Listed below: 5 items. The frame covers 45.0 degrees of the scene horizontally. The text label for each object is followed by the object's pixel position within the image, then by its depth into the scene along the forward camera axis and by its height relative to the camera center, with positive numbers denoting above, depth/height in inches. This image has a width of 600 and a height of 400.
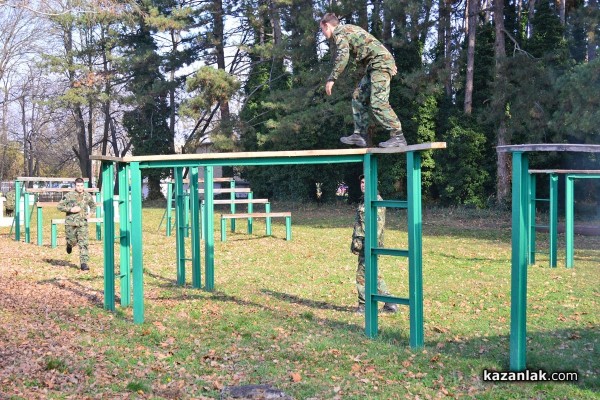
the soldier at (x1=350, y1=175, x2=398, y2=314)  332.5 -28.2
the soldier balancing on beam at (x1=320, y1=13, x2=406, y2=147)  309.3 +50.8
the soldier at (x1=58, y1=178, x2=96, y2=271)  504.4 -23.4
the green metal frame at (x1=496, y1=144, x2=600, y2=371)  245.6 -28.3
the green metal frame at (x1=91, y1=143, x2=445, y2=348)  281.4 -20.0
